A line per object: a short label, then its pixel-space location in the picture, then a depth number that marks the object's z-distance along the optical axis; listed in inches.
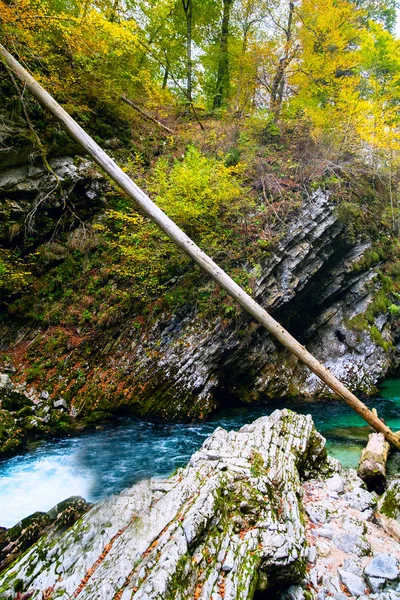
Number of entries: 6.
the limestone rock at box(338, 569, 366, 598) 114.1
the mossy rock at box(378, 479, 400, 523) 163.5
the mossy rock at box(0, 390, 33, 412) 257.6
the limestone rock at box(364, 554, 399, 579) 117.1
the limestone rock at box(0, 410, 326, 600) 101.2
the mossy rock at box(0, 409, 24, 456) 234.5
